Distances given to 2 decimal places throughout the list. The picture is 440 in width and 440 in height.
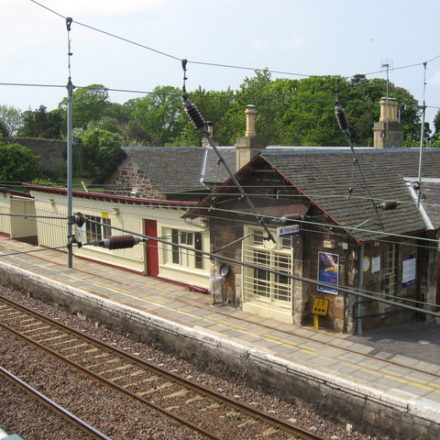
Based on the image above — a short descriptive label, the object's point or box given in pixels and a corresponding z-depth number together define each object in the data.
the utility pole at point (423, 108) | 12.21
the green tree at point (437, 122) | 57.69
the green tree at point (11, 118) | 81.94
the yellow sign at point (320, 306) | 13.38
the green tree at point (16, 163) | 36.69
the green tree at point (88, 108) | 87.38
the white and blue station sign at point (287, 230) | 12.43
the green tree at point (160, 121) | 76.19
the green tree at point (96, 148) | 51.53
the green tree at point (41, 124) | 64.00
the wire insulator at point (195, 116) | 8.67
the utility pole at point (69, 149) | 14.46
